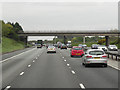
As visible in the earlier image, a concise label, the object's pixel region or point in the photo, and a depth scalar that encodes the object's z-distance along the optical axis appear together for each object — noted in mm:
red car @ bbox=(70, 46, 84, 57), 33225
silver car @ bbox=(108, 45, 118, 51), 57594
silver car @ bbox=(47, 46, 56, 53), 47344
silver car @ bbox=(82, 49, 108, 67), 18531
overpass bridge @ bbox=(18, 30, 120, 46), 96438
